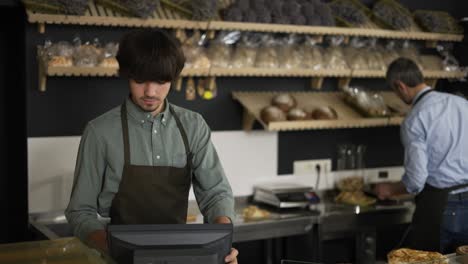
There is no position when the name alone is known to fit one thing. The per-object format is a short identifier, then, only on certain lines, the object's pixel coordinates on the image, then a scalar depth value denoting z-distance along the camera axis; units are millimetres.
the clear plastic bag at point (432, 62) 4738
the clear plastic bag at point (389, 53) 4512
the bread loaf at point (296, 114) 4082
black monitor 1667
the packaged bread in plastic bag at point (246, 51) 3927
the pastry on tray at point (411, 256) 2447
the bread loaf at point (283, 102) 4125
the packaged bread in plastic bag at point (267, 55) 3996
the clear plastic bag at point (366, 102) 4348
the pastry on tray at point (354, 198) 4227
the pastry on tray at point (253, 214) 3788
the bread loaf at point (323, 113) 4172
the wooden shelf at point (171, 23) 3422
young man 2244
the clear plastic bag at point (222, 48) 3857
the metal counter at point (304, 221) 3586
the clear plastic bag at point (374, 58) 4429
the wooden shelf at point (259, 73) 3430
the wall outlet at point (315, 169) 4484
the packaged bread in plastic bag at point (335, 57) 4281
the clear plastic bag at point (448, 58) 4778
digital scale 4016
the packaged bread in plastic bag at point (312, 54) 4176
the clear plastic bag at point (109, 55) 3514
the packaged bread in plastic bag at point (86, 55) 3467
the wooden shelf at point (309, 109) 4043
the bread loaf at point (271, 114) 3973
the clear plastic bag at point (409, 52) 4656
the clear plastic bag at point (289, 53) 4080
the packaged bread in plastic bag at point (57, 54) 3387
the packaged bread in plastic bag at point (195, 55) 3752
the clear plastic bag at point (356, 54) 4363
